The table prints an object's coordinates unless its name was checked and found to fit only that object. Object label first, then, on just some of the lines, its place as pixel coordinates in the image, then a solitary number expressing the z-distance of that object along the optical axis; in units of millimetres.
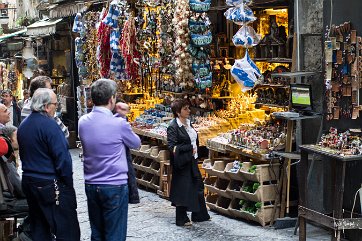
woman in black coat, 10156
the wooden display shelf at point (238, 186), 9859
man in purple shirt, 7379
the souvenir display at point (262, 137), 9992
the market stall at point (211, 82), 10336
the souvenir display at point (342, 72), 8641
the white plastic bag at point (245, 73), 10523
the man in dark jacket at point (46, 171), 7547
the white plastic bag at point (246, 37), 10555
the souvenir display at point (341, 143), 8320
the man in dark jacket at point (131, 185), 7809
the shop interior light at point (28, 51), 24359
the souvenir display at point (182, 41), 12172
